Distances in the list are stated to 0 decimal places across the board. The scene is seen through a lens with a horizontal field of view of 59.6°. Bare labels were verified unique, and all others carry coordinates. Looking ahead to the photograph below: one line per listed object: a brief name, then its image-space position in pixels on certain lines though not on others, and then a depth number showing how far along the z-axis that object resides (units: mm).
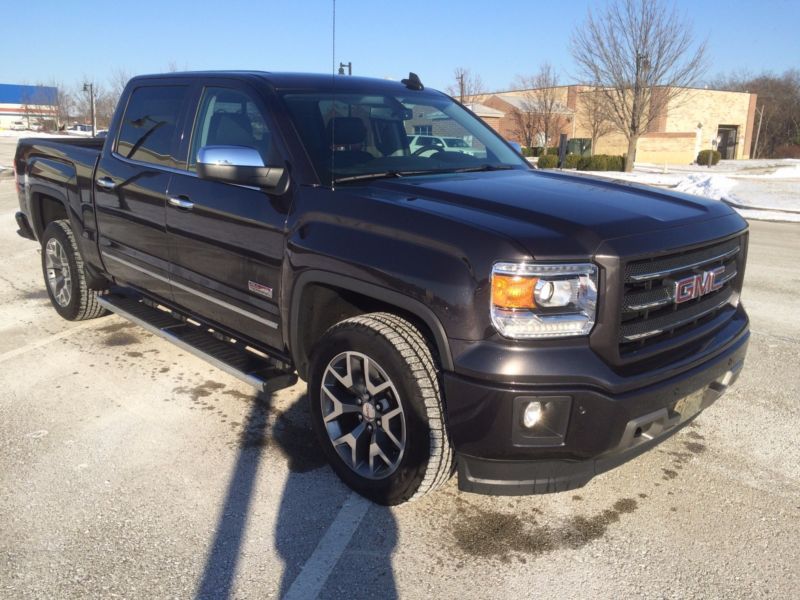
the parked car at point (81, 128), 64300
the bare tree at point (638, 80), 29531
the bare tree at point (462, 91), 44181
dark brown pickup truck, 2621
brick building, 53156
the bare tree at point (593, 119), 43062
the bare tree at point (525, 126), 51875
